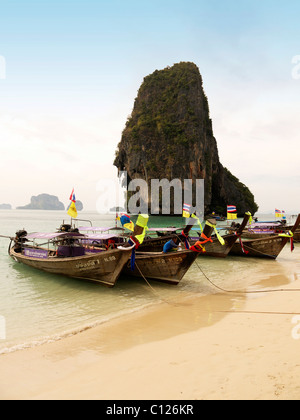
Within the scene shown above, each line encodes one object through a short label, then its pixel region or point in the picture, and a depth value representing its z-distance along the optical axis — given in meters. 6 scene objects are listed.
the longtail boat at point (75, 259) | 9.73
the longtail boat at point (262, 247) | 16.47
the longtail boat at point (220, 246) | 16.64
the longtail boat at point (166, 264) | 9.93
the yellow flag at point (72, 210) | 12.85
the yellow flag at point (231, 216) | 16.31
